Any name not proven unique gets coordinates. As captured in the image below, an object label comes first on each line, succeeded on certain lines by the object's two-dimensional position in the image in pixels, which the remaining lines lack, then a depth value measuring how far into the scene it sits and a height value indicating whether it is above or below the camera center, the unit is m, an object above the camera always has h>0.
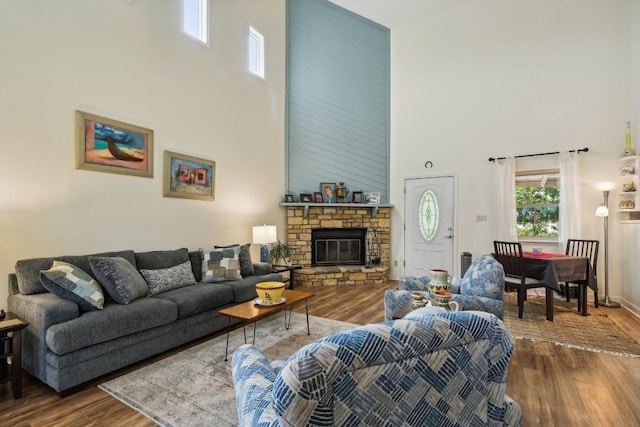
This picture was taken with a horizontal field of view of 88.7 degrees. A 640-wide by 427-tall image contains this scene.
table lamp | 4.93 -0.34
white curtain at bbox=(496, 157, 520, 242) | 5.28 +0.22
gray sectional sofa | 2.25 -0.85
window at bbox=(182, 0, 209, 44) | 4.41 +2.70
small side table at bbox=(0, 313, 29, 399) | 2.17 -0.94
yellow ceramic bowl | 3.01 -0.71
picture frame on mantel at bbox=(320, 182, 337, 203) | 6.36 +0.45
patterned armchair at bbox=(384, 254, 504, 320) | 2.57 -0.65
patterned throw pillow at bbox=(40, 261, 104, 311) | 2.45 -0.55
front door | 5.99 -0.17
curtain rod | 4.88 +0.98
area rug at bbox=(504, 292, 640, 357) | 3.17 -1.24
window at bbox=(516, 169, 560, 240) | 5.21 +0.20
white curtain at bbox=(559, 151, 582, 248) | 4.84 +0.27
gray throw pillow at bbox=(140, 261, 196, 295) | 3.25 -0.66
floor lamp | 4.49 -0.17
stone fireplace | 6.02 -0.53
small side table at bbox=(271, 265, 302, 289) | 5.00 -0.83
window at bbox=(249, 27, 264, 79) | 5.51 +2.77
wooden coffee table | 2.74 -0.84
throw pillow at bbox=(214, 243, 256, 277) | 4.26 -0.64
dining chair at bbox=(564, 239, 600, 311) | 4.20 -0.52
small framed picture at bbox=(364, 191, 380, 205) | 6.48 +0.34
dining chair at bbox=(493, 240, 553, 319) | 3.91 -0.74
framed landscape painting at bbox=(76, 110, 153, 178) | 3.23 +0.73
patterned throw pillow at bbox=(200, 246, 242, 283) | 3.82 -0.60
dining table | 3.81 -0.65
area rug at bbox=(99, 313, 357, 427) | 2.03 -1.24
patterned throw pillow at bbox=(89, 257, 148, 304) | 2.79 -0.56
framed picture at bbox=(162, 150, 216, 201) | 4.09 +0.50
